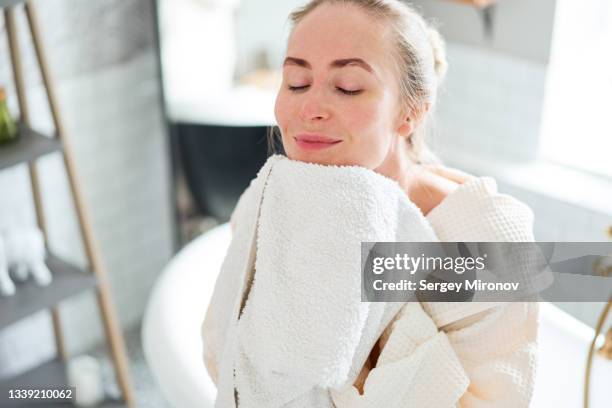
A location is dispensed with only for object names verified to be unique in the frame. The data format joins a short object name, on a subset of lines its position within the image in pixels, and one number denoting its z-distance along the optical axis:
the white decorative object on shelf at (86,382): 2.25
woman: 1.10
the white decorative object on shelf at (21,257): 2.04
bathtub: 1.56
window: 2.38
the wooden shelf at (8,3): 1.75
